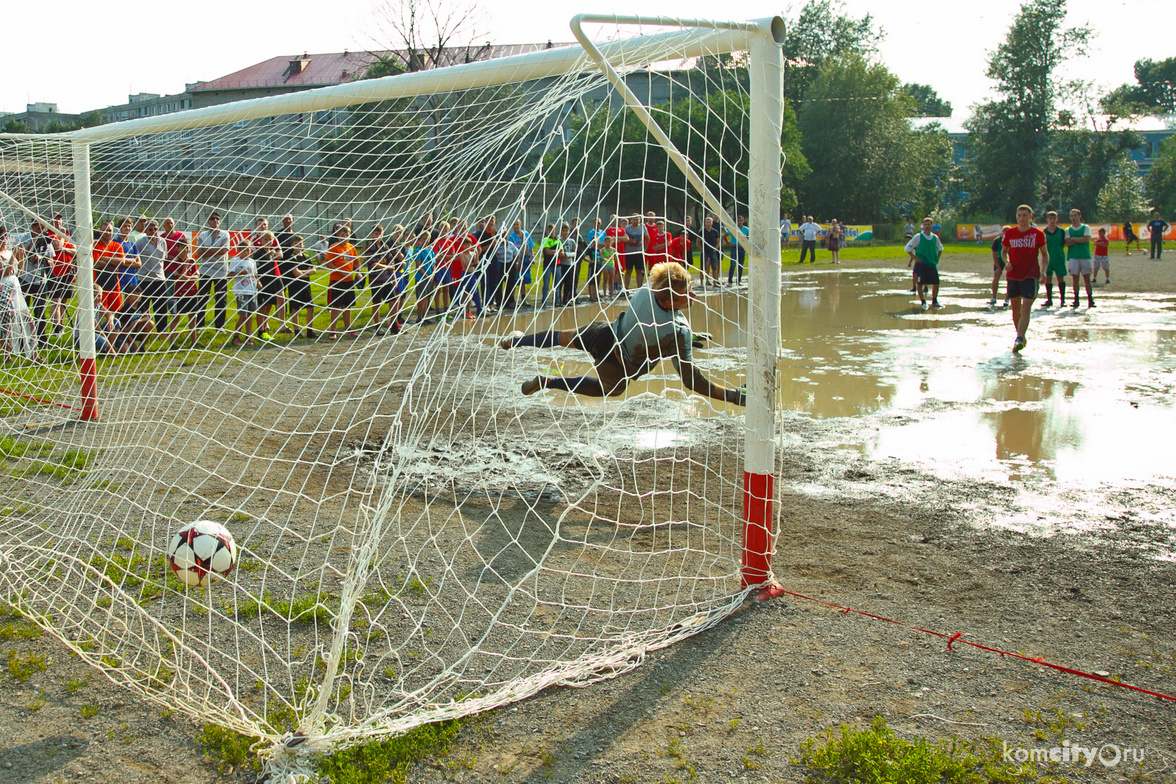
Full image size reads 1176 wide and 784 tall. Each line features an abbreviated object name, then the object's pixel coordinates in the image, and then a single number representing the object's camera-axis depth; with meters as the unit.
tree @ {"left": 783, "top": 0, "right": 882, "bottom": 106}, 66.69
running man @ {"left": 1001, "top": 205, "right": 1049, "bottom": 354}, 9.98
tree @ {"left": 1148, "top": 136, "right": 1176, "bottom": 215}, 58.34
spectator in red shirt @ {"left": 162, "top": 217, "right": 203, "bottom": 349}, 8.17
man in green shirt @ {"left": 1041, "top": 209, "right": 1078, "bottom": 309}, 13.30
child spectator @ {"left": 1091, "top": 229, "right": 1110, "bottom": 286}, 18.41
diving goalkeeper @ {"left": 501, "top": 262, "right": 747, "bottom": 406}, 5.07
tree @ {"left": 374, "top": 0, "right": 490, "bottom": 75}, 36.19
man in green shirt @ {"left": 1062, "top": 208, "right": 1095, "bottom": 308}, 14.09
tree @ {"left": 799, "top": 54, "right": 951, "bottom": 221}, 53.81
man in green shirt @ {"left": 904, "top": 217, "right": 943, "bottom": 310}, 14.67
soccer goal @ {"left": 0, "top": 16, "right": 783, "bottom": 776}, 3.27
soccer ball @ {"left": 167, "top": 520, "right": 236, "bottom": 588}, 3.57
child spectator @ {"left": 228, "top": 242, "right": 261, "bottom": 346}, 8.58
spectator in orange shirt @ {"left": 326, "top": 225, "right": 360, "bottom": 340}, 8.95
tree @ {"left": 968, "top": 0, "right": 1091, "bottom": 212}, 53.84
